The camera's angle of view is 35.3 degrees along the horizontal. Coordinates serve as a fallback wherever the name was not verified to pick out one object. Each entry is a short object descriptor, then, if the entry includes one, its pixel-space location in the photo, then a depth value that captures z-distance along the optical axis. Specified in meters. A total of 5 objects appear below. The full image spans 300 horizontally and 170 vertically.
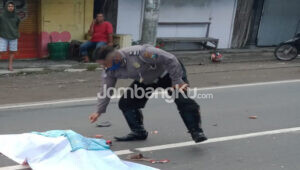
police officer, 5.72
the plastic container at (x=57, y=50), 13.52
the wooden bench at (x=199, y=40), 15.63
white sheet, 5.10
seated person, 13.06
